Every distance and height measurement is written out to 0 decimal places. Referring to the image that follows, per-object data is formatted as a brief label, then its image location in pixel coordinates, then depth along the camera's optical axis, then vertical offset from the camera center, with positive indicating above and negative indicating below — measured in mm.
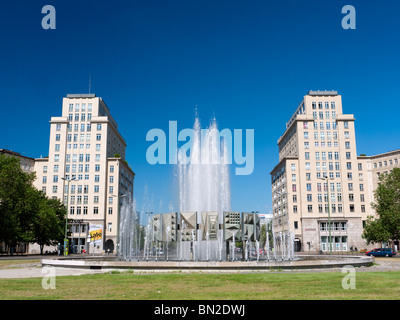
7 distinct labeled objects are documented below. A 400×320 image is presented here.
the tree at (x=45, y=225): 57250 +294
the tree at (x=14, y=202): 50250 +3600
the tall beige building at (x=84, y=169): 82125 +12829
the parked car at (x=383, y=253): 50344 -3916
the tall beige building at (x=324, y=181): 81719 +9907
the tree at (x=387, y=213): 56219 +1559
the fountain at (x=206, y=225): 20859 -1
